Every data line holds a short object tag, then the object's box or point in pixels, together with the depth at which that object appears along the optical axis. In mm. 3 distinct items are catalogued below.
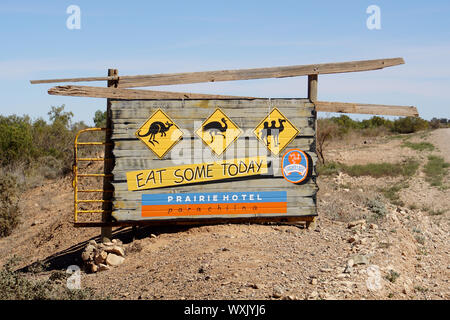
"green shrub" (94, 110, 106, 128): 44788
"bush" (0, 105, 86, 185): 23989
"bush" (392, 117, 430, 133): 52188
